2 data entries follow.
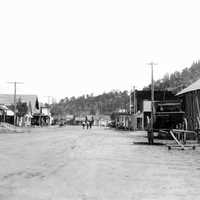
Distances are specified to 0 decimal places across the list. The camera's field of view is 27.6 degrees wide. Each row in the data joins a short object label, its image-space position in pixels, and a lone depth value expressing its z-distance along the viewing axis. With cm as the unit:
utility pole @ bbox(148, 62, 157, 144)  2578
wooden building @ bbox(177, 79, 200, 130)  3250
